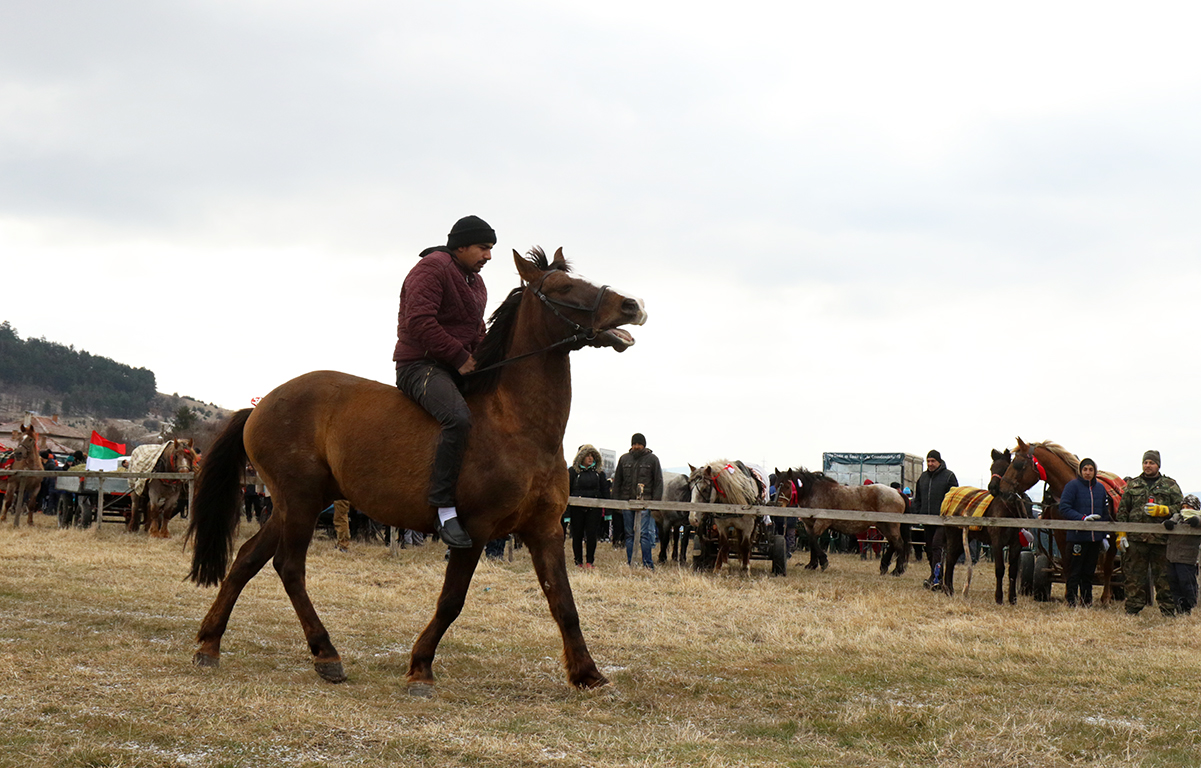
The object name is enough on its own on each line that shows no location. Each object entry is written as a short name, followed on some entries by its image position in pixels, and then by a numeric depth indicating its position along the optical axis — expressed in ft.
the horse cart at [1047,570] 40.83
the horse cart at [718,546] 51.88
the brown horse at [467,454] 18.07
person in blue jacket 39.22
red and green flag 79.20
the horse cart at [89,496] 69.10
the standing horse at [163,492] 60.80
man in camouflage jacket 36.63
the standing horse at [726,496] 51.57
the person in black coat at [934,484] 51.72
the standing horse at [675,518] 58.17
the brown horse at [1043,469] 41.78
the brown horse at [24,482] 68.08
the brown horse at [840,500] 59.00
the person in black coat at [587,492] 52.11
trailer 103.55
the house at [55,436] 155.63
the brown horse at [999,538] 39.91
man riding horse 17.88
